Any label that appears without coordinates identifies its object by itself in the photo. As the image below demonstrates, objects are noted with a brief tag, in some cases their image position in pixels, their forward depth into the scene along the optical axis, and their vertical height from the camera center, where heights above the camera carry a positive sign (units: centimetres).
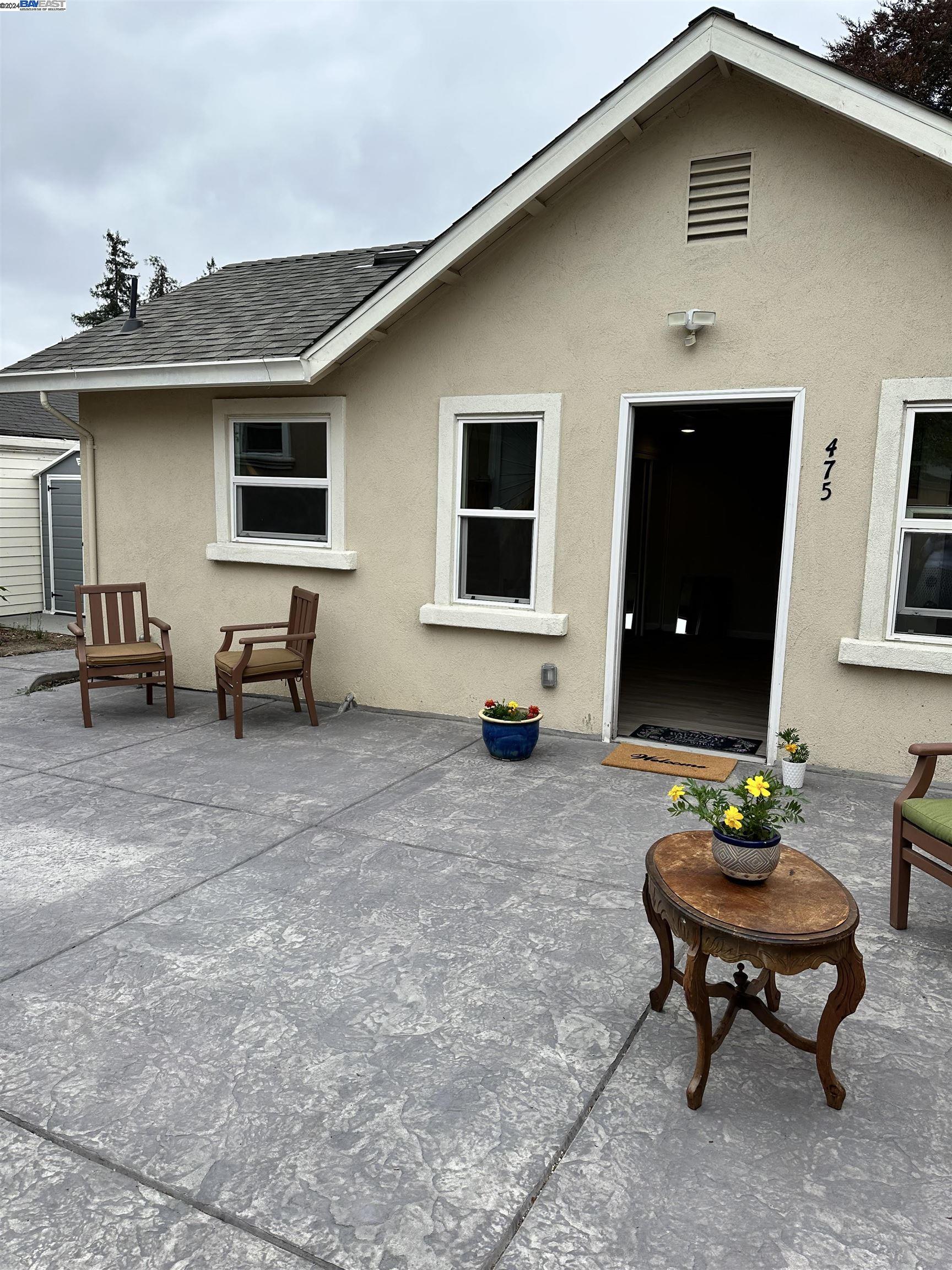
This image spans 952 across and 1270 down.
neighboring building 1189 -16
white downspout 820 +44
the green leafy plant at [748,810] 258 -85
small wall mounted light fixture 559 +138
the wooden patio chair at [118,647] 670 -107
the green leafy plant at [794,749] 529 -132
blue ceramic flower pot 584 -143
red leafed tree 1448 +849
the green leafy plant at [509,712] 595 -128
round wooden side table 234 -110
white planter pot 534 -148
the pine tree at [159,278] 3634 +1006
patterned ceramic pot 257 -97
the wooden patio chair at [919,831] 337 -118
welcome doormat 568 -158
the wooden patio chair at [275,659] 639 -107
